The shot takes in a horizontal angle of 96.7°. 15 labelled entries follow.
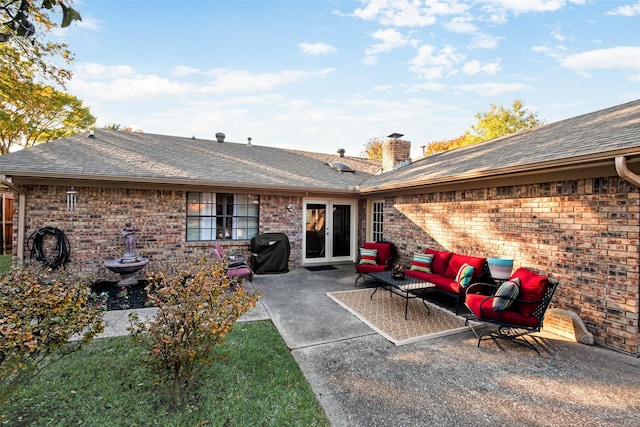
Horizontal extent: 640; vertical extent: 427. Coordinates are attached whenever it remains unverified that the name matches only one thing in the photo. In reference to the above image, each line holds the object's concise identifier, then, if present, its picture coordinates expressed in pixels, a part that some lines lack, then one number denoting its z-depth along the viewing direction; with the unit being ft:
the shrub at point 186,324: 8.25
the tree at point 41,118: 41.39
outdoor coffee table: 16.83
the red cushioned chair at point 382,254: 24.67
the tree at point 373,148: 94.29
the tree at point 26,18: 6.91
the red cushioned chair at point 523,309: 12.66
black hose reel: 21.11
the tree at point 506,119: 76.74
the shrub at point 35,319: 6.78
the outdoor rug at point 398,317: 13.97
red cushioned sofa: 17.31
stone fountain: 20.58
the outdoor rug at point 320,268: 28.43
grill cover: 25.93
